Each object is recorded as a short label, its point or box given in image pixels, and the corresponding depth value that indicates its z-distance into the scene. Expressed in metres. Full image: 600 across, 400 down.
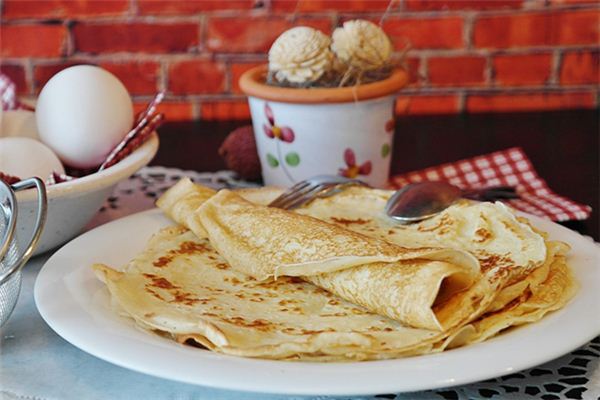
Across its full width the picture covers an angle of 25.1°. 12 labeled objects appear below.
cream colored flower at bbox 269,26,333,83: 0.69
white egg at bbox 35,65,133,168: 0.66
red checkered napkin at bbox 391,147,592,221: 0.73
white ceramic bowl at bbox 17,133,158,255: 0.60
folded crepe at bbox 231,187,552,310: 0.55
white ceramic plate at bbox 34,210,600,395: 0.49
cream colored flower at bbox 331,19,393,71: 0.69
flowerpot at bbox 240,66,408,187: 0.69
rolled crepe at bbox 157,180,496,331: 0.52
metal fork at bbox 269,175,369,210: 0.65
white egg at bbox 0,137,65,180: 0.62
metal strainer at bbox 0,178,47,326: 0.53
